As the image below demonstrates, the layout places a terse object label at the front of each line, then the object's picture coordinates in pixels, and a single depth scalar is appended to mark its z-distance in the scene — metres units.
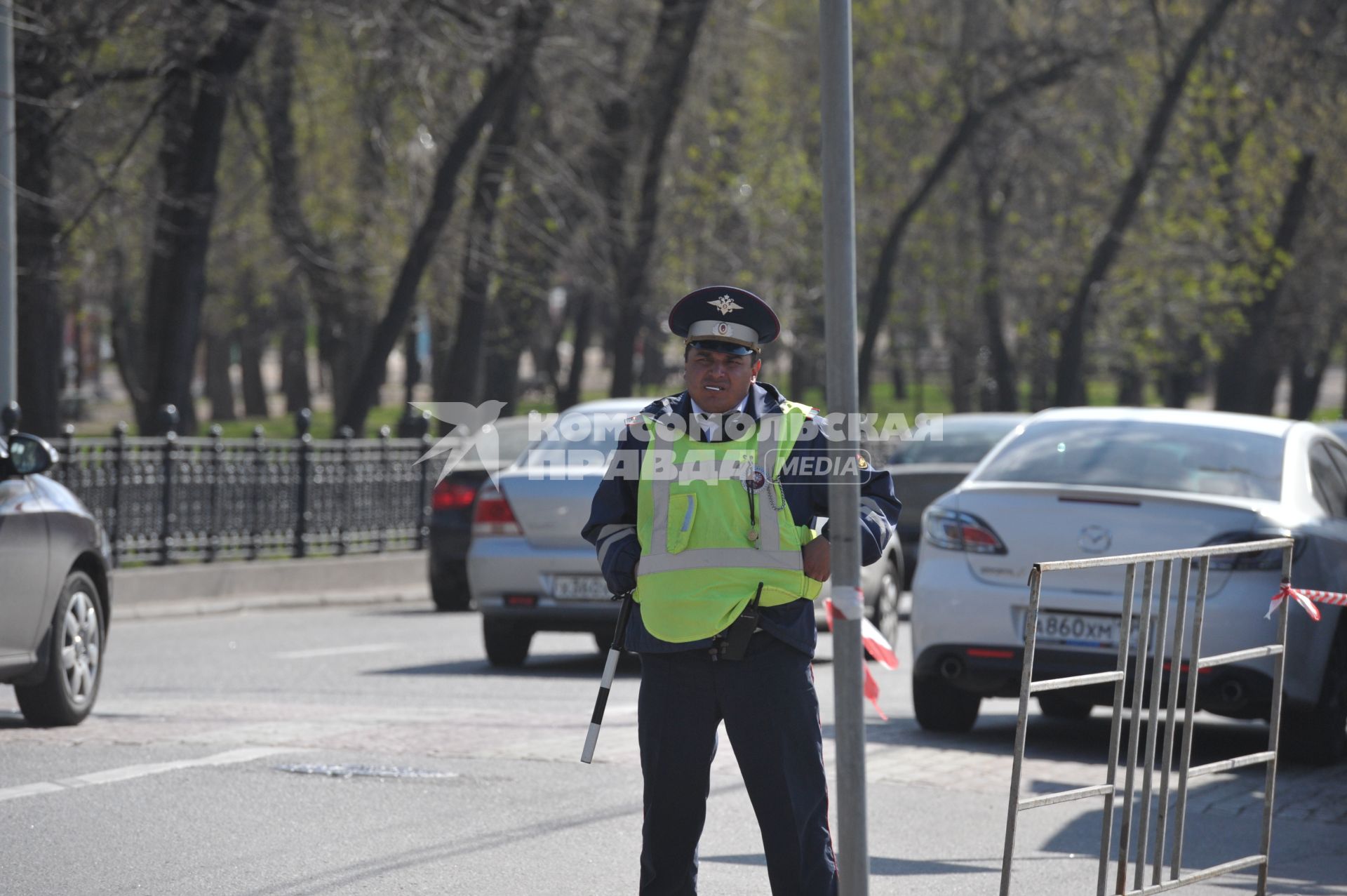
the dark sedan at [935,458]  34.16
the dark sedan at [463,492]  33.31
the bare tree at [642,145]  54.19
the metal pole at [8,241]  31.83
